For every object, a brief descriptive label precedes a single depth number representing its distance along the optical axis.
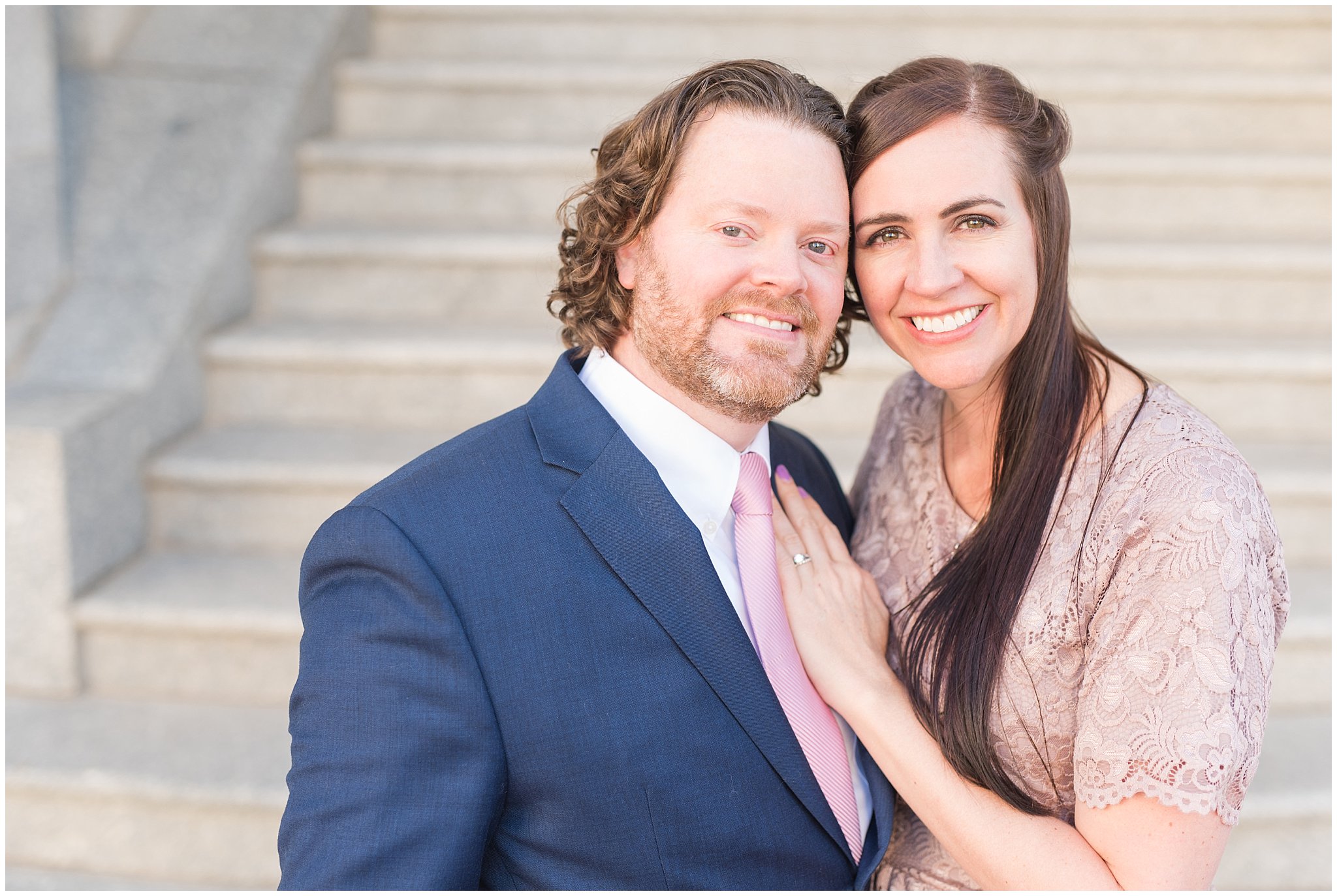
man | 1.13
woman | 1.16
